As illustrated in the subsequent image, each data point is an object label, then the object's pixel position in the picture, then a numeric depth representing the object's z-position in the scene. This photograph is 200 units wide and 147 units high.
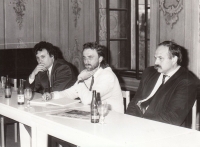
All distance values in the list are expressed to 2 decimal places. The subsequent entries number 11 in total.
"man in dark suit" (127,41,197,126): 2.69
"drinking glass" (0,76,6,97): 3.91
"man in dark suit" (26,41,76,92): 3.90
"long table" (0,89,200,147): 1.83
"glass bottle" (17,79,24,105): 2.88
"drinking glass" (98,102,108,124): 2.19
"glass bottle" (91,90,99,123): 2.17
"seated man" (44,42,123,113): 3.08
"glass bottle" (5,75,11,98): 3.26
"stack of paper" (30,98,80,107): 2.86
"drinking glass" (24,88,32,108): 2.85
